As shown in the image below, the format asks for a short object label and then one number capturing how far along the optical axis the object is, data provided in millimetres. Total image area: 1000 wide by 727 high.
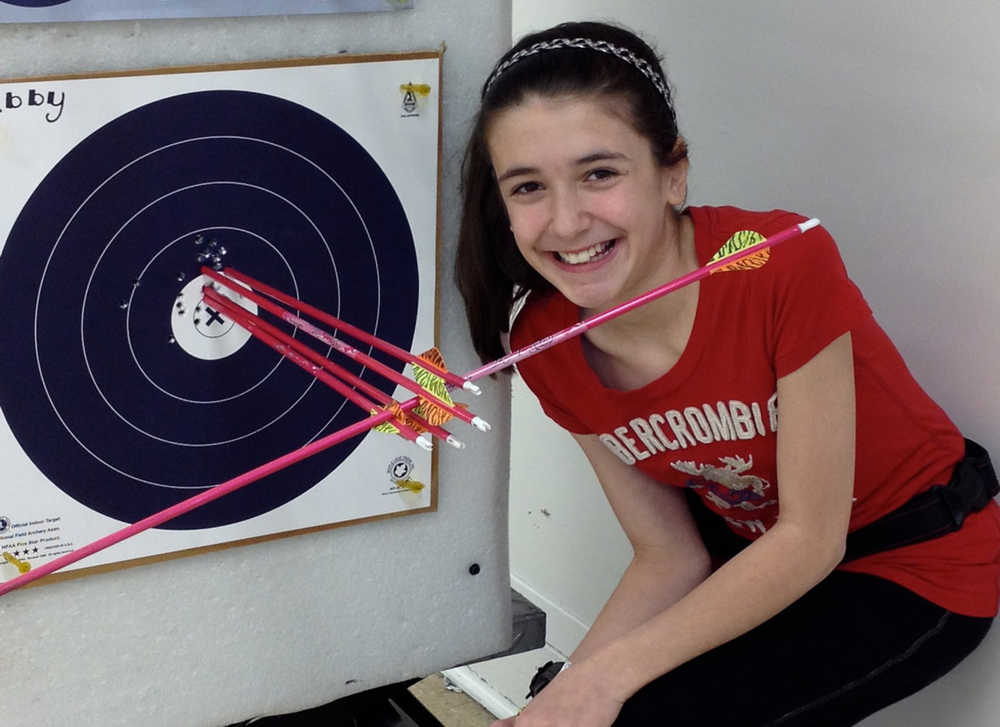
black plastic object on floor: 1466
